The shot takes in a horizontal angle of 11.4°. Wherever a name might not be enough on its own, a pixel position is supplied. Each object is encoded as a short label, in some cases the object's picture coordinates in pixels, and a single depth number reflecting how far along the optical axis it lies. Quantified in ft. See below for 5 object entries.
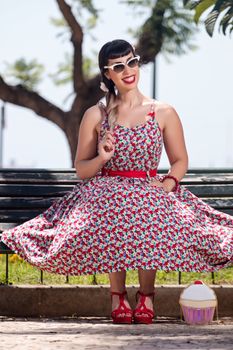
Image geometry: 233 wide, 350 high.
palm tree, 50.97
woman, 21.18
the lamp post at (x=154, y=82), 93.64
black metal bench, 26.53
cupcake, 22.33
